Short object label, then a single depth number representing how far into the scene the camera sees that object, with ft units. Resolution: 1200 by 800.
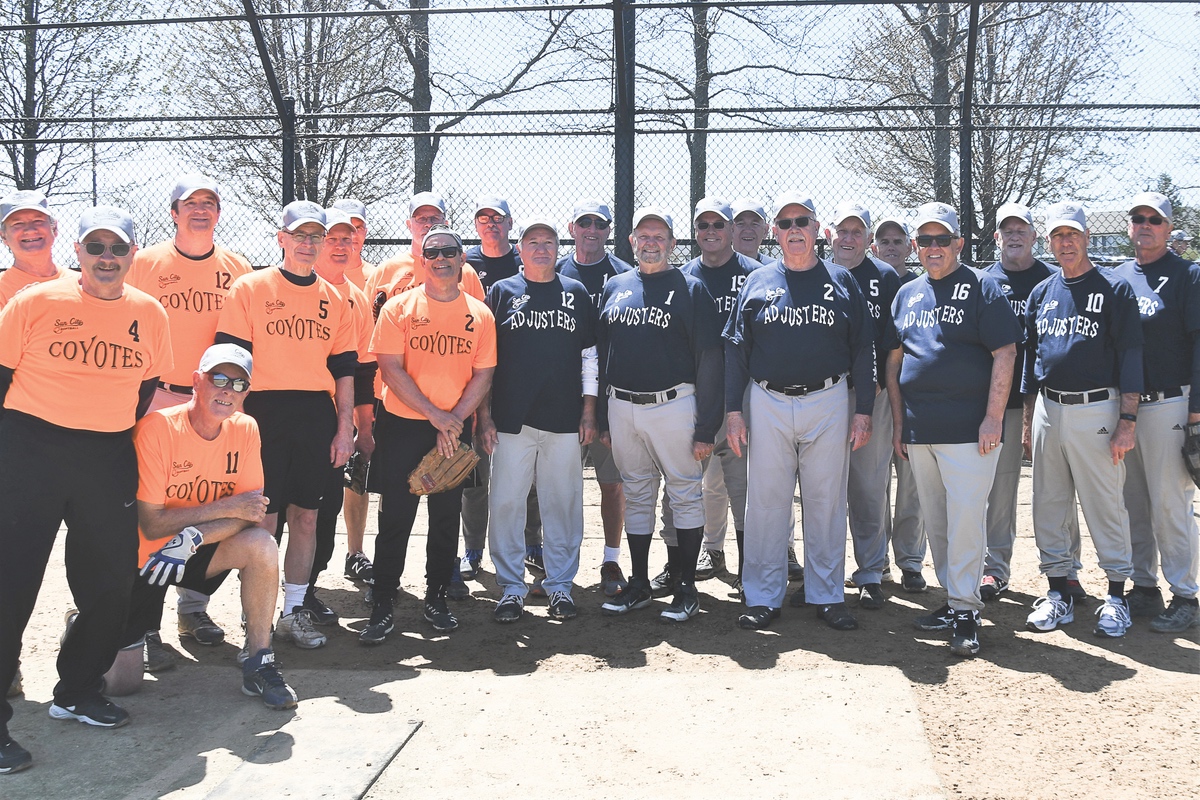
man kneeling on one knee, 13.16
